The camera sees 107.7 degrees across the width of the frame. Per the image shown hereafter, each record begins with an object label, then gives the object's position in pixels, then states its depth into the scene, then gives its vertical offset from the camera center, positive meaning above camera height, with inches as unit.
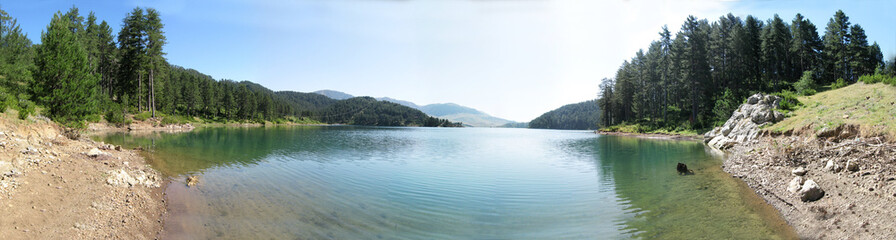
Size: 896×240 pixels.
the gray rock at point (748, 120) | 908.6 +25.5
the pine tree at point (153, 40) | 1863.9 +506.9
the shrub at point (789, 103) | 1000.9 +82.8
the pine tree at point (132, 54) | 1836.9 +427.1
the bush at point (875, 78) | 1003.6 +164.6
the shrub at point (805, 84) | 1438.2 +198.0
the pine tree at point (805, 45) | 1952.5 +511.5
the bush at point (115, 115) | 1566.2 +58.0
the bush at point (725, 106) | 1584.6 +118.6
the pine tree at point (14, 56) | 1081.7 +282.7
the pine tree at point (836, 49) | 1860.4 +457.4
